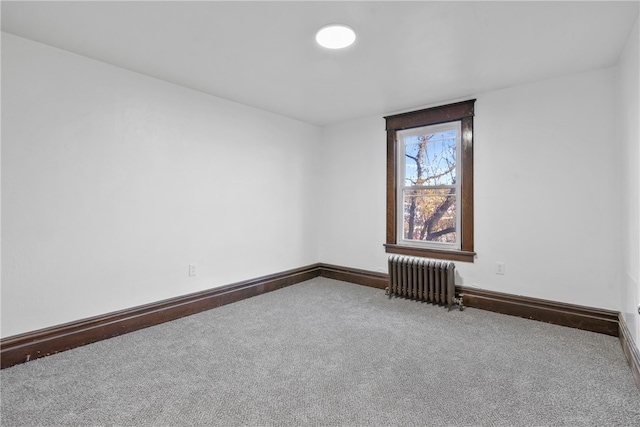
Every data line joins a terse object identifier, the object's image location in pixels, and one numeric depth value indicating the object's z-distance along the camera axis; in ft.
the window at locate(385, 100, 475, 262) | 11.73
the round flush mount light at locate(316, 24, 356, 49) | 7.03
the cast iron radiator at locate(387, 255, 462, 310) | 11.34
